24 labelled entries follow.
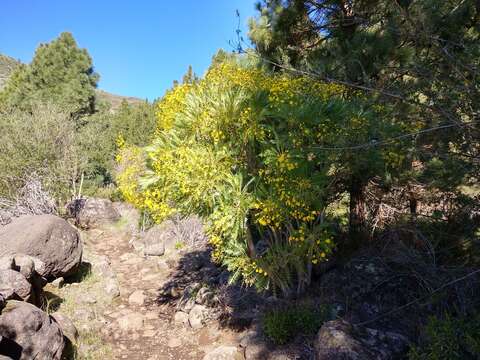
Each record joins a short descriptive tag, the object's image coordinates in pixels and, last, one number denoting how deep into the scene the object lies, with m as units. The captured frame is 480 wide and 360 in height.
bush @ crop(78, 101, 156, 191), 14.35
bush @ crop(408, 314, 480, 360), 3.33
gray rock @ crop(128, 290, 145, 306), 7.49
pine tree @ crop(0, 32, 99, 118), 20.81
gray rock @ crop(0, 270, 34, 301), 5.32
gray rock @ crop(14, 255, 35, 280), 6.03
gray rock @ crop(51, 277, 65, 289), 7.49
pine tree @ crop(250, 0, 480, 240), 3.50
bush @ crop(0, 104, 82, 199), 11.69
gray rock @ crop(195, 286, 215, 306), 6.74
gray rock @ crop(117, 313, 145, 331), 6.46
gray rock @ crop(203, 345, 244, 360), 5.14
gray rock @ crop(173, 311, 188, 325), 6.60
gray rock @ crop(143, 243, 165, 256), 10.09
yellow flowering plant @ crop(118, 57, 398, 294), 4.58
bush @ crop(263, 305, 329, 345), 5.04
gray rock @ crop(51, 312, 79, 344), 5.53
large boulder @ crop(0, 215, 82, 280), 7.19
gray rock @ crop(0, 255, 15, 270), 5.61
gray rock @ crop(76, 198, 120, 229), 12.47
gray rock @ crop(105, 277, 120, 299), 7.63
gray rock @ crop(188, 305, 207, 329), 6.34
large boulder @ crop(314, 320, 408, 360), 3.74
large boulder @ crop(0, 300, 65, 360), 4.29
